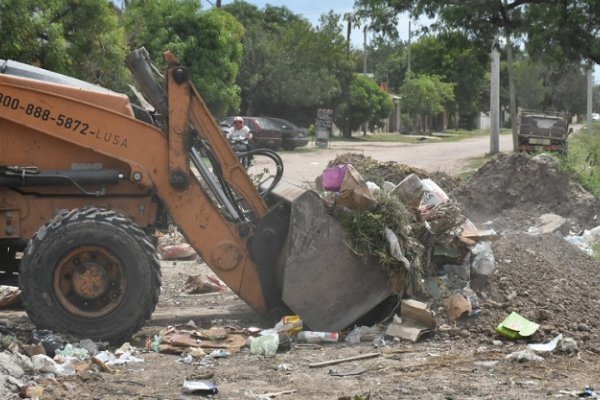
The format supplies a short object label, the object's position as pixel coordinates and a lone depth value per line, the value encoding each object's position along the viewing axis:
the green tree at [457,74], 113.81
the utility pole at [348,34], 33.75
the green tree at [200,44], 43.62
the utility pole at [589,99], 81.68
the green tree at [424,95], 99.13
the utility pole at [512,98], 47.63
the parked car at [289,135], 58.97
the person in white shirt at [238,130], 32.35
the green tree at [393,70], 129.14
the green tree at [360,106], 81.50
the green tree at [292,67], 69.84
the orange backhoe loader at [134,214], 10.80
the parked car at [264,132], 56.10
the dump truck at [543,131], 47.14
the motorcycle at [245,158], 12.82
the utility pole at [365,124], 91.10
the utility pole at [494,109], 55.35
